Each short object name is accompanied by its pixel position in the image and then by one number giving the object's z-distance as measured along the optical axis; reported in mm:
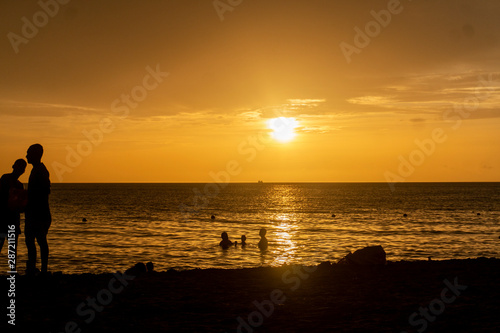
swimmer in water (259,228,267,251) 32312
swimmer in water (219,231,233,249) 32797
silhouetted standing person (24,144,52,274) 10609
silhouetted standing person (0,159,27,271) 10047
